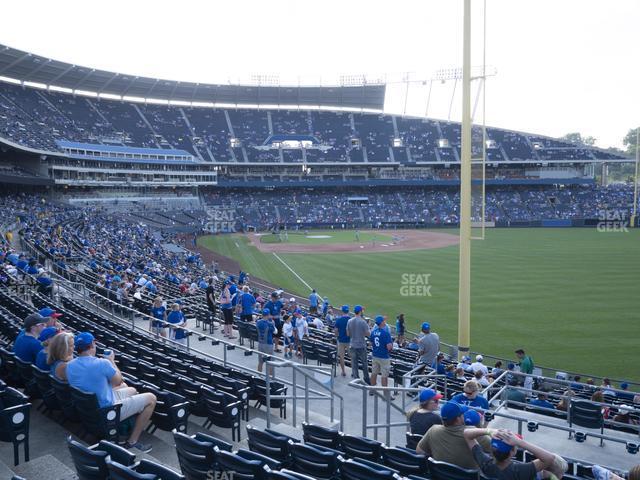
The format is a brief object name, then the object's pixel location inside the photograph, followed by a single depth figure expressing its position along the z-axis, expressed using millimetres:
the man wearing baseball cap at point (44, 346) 6273
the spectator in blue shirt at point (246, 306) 12977
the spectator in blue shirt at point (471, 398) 6444
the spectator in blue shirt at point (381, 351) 9648
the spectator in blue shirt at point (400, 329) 16344
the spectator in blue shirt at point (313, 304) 19727
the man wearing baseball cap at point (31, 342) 6617
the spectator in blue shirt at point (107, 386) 5402
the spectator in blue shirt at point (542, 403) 9648
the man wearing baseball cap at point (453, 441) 4520
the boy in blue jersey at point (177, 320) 11414
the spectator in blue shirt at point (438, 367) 10330
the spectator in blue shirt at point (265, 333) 10266
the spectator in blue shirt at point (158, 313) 12180
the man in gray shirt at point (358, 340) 10062
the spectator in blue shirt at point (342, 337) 10891
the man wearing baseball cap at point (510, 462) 3924
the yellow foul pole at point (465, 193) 12148
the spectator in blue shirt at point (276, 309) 13043
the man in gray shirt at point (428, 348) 10352
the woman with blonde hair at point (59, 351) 5953
